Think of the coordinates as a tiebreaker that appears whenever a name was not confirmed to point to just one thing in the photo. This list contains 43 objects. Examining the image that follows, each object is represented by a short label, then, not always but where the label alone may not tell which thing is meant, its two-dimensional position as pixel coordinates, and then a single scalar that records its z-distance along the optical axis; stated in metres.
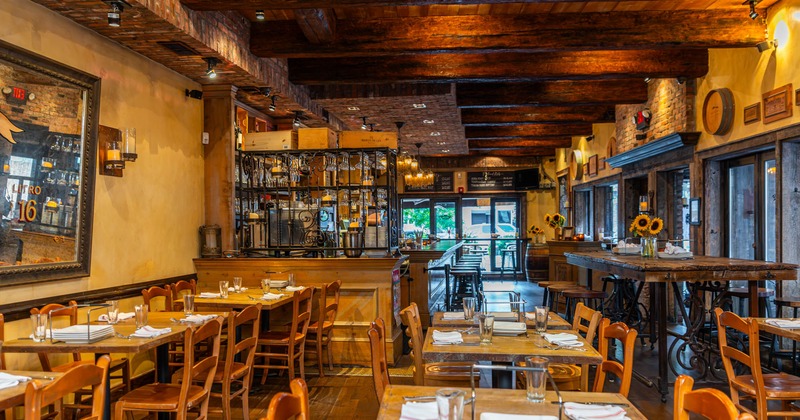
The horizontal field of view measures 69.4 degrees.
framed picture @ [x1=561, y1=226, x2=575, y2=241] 11.10
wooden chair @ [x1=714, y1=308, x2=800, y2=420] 3.28
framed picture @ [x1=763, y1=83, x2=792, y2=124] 5.31
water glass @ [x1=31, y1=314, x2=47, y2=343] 3.26
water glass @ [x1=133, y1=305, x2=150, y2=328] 3.64
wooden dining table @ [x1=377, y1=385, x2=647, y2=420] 2.02
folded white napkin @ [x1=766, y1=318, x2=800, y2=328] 3.57
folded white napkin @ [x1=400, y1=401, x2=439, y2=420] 1.94
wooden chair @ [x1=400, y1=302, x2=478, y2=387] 3.47
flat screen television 15.29
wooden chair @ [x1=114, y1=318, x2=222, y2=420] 3.20
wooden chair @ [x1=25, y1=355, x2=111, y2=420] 2.12
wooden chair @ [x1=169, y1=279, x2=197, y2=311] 5.36
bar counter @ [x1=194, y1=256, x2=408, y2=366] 5.89
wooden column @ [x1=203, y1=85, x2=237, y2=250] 6.24
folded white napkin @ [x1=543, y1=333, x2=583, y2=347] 3.07
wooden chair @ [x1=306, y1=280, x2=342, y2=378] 5.34
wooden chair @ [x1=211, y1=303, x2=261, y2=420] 3.75
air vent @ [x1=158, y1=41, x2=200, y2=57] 4.87
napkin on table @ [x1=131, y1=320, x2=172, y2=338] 3.37
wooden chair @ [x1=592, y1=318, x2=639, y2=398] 2.80
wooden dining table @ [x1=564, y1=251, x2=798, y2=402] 4.59
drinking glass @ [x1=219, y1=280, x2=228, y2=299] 5.00
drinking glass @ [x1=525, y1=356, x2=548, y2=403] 2.08
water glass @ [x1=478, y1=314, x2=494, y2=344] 3.10
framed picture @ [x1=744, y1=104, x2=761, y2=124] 5.87
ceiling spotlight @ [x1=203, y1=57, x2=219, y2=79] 5.30
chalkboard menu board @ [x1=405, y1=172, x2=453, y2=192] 15.86
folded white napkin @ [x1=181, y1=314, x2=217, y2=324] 3.92
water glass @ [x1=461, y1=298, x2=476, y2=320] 3.72
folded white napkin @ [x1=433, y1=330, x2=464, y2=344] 3.12
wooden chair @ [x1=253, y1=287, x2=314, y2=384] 4.86
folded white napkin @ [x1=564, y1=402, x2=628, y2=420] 1.95
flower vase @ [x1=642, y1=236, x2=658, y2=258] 5.84
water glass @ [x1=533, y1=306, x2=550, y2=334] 3.32
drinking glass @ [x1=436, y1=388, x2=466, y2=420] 1.66
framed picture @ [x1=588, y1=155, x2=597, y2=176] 11.62
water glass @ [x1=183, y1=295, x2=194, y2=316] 4.18
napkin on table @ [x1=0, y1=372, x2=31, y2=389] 2.44
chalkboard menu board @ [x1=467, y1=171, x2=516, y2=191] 15.71
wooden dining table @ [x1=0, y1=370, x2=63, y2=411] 2.29
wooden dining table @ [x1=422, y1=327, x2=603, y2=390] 2.86
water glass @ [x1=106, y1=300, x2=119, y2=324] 3.67
